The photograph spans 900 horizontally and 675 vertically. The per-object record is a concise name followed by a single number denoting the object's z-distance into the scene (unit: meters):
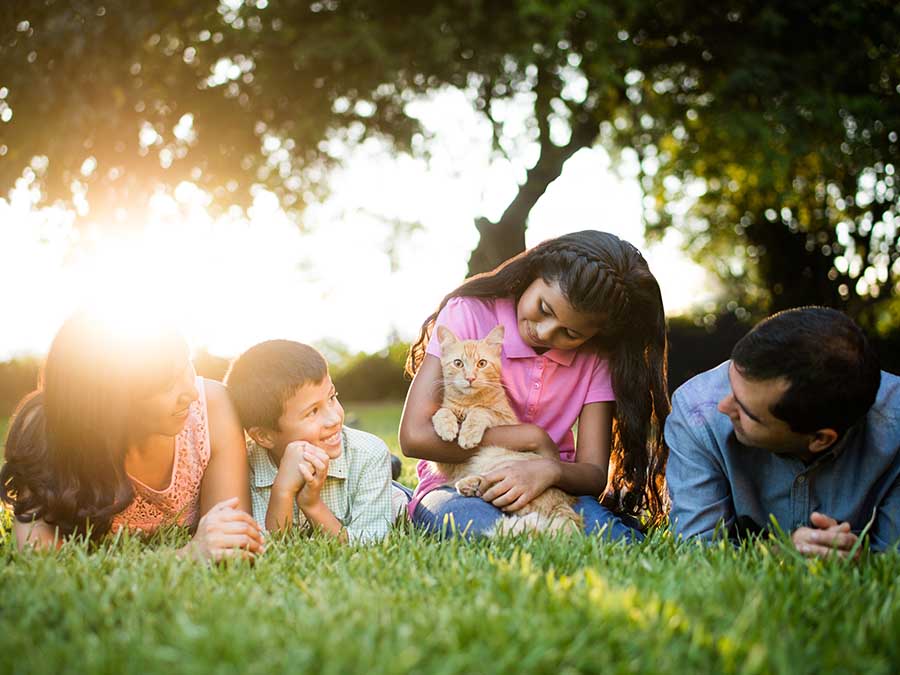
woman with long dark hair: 2.61
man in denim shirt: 2.45
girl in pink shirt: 3.20
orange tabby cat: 3.07
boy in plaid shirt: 2.88
